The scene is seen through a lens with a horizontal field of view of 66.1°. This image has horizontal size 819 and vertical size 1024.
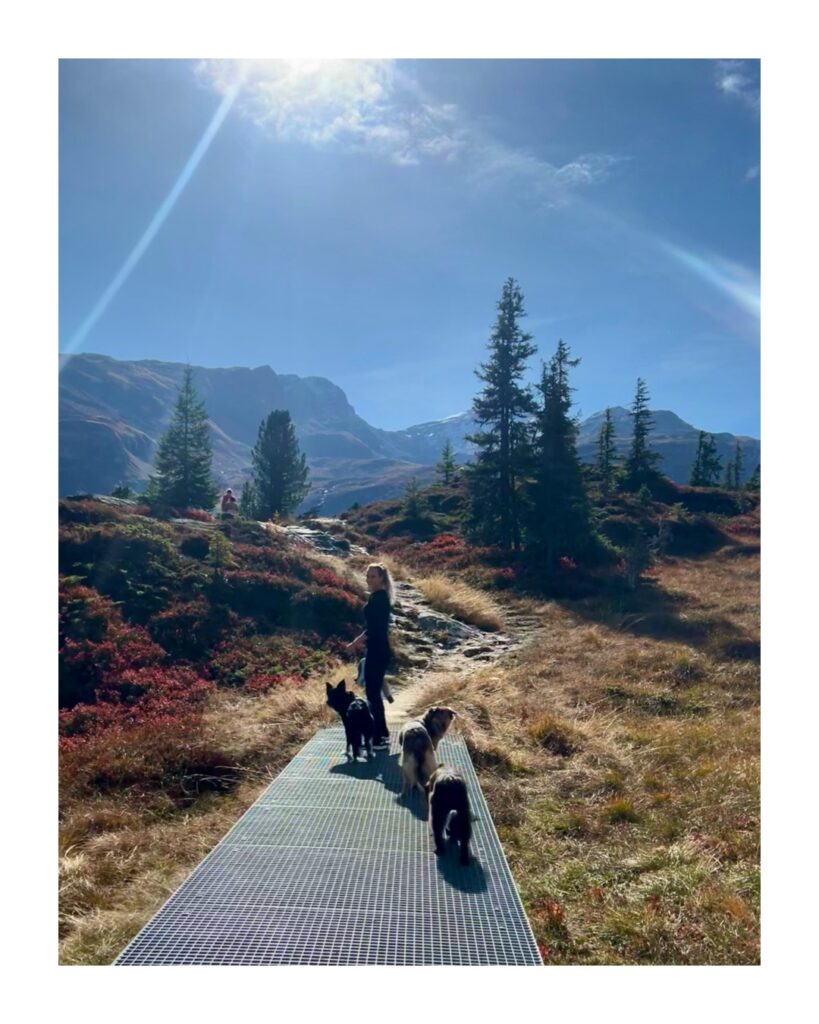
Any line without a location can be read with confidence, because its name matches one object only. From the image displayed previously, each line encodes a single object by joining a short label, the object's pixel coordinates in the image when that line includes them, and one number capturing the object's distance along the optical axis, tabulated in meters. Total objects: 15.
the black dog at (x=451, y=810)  4.42
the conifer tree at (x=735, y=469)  54.85
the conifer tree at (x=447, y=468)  44.41
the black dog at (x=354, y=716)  6.57
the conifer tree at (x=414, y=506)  33.22
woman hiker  6.36
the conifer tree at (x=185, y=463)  32.91
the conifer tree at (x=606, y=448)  39.39
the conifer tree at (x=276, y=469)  38.03
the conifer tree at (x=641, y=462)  37.72
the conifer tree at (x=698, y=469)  46.99
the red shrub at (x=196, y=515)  21.81
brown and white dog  5.54
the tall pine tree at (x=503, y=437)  26.50
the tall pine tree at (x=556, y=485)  23.89
